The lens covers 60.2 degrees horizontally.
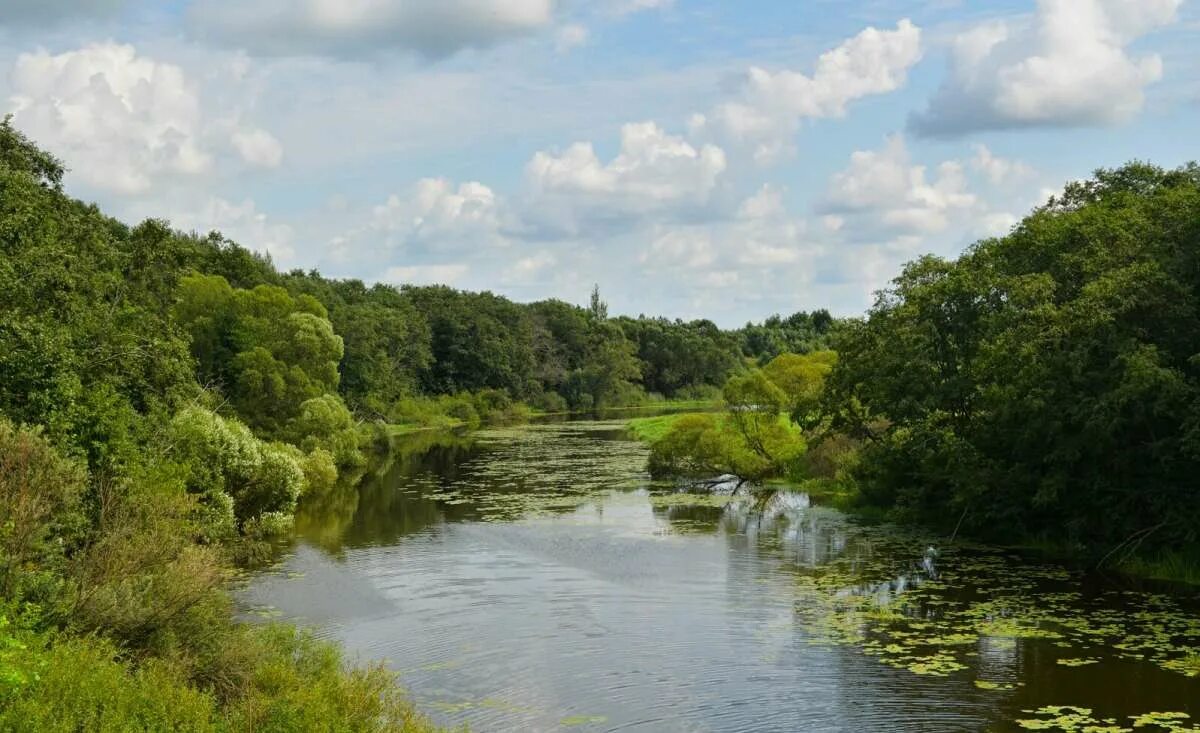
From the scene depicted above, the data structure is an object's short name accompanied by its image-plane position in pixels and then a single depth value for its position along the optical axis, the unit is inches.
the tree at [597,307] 7032.5
